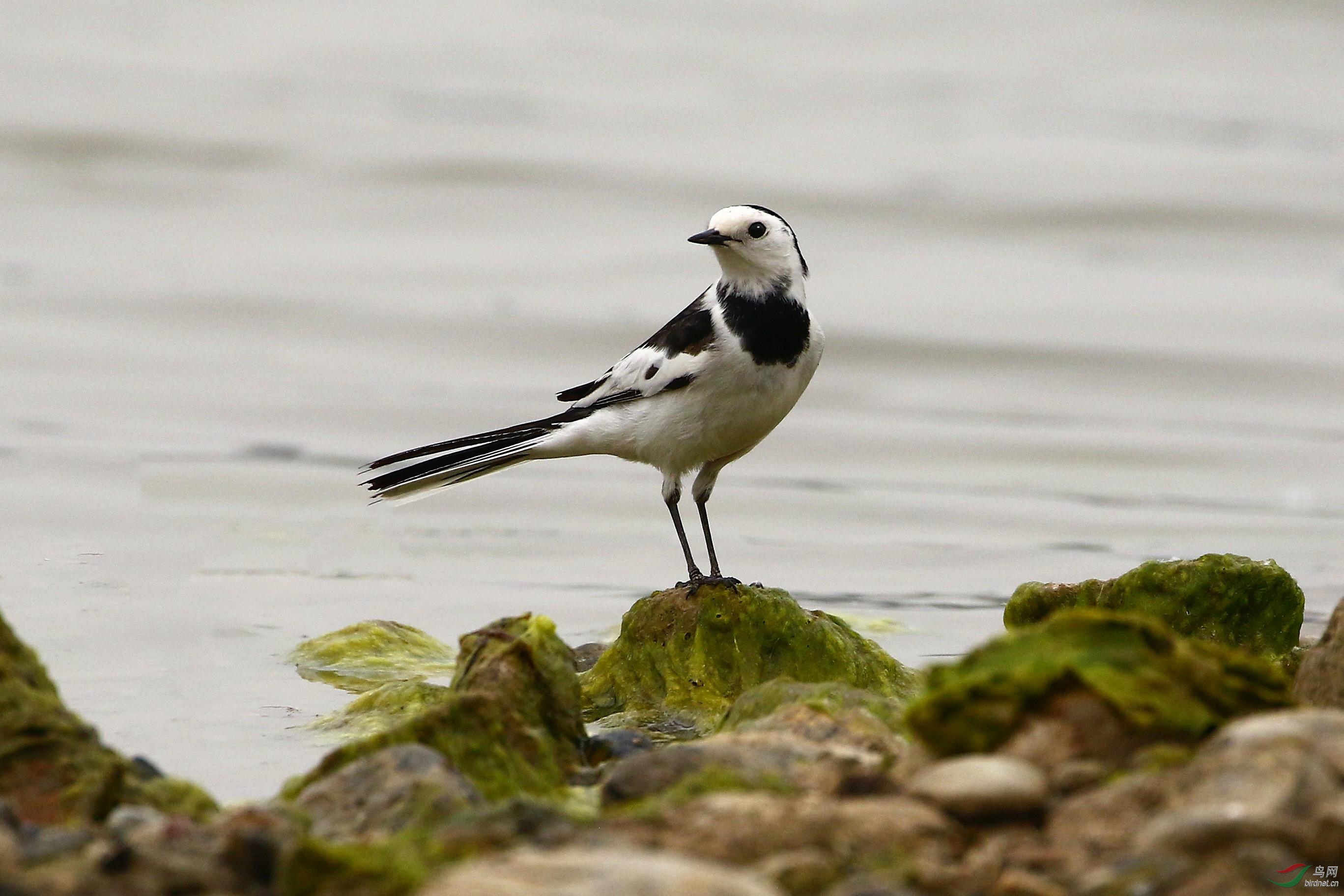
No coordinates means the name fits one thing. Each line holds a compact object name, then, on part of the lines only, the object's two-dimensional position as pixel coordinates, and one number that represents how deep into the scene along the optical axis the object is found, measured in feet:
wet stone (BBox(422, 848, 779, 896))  21.97
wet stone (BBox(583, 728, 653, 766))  39.81
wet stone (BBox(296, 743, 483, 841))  30.45
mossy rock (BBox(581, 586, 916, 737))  45.91
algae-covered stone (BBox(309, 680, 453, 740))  45.65
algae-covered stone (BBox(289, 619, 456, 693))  52.80
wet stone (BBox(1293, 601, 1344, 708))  33.76
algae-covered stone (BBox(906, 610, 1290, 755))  28.68
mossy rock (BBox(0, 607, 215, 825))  31.19
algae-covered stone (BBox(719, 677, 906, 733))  37.22
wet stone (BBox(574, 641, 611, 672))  52.90
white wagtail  47.80
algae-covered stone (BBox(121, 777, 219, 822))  31.53
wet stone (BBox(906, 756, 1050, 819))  26.66
